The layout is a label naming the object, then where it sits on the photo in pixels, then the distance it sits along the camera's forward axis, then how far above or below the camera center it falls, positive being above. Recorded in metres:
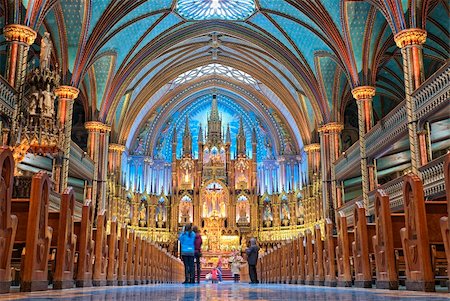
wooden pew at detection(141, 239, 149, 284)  14.05 +0.16
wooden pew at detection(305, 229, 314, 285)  11.97 +0.18
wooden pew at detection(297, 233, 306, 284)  12.71 +0.22
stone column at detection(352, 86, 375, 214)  20.62 +6.34
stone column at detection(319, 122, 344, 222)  24.78 +5.34
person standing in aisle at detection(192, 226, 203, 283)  13.52 +0.61
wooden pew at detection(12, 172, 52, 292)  6.35 +0.47
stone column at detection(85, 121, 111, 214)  24.41 +5.51
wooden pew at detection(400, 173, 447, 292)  6.46 +0.36
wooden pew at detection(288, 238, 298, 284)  13.45 +0.18
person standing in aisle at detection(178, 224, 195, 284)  13.00 +0.53
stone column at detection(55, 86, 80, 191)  19.39 +6.10
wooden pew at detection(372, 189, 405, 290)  7.46 +0.33
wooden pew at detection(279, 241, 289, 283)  14.77 +0.17
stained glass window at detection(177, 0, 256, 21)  24.58 +12.77
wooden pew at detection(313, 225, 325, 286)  11.27 +0.18
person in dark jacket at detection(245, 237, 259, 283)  14.67 +0.28
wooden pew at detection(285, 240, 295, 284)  13.90 +0.21
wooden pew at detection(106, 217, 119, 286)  10.67 +0.31
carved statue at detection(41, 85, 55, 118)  15.05 +4.88
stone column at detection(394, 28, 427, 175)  15.68 +6.38
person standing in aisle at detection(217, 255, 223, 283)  23.52 -0.24
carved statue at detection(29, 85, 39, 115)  15.09 +5.02
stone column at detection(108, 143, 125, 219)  27.64 +5.37
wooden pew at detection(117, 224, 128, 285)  11.50 +0.25
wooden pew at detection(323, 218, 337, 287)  10.56 +0.23
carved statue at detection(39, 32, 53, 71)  15.19 +6.47
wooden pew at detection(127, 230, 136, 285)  12.40 +0.27
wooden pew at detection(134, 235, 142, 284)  13.13 +0.21
